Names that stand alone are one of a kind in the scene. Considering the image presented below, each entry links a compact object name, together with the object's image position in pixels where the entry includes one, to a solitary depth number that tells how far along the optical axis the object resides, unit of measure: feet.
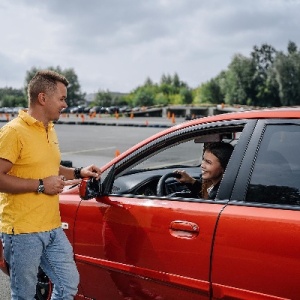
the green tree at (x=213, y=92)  392.27
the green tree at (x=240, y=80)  313.12
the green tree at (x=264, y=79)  301.94
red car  7.45
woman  9.78
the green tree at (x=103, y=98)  412.48
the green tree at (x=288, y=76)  288.71
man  8.60
